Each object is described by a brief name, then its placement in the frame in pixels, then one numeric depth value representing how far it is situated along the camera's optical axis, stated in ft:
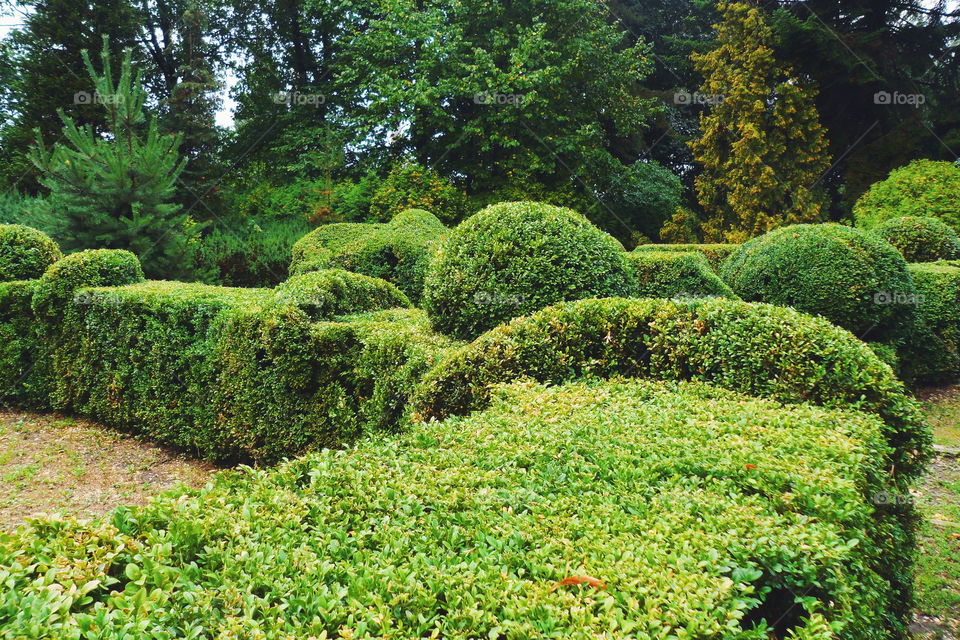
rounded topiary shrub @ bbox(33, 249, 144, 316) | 26.35
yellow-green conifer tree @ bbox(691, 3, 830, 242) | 65.00
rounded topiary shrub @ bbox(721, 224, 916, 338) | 27.30
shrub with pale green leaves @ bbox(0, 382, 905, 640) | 5.33
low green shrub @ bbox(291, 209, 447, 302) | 37.58
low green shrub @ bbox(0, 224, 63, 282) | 28.68
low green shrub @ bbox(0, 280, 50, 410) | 27.48
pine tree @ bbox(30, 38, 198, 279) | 33.76
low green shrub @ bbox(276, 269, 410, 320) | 20.26
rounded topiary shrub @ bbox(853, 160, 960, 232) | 49.49
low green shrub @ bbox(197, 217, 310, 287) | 52.03
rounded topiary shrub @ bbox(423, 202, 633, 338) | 17.30
